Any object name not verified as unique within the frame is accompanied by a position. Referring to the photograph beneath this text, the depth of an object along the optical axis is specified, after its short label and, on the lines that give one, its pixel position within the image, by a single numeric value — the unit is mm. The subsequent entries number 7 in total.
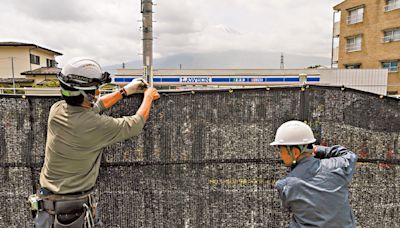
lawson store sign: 18750
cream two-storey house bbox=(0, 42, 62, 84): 32188
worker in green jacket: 2182
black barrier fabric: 3012
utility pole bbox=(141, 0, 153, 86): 6879
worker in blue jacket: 1992
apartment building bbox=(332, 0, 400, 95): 27016
